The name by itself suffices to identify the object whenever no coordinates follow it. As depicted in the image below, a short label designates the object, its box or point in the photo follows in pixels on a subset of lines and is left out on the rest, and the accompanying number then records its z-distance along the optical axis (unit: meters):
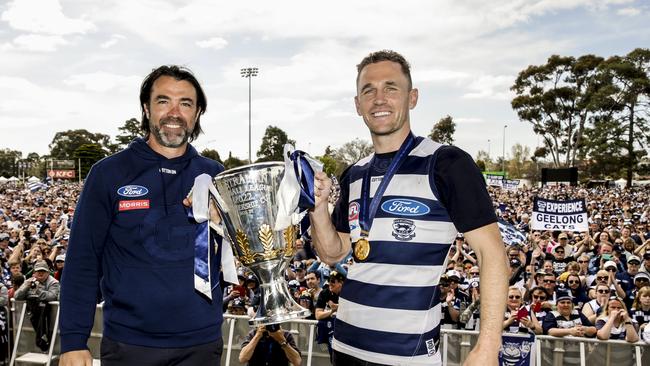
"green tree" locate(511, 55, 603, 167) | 50.44
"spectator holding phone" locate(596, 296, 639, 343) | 6.08
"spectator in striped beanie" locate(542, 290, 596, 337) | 6.34
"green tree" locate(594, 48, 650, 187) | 46.03
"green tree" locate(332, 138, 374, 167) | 82.03
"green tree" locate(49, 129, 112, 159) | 100.44
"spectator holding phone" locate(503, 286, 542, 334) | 6.32
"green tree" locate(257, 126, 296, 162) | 82.94
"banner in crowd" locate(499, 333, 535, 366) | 5.93
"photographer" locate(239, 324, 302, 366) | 6.17
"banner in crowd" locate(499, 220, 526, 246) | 9.80
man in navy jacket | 2.23
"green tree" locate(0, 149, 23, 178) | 102.12
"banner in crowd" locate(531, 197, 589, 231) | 12.52
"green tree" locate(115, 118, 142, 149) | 85.90
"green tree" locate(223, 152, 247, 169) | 72.44
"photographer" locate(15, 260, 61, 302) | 7.30
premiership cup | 2.17
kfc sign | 80.62
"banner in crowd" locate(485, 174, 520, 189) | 36.78
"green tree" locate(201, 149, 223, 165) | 71.05
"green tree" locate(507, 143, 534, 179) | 88.15
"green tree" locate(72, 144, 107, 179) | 79.75
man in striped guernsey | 1.92
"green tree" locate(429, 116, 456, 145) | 68.00
